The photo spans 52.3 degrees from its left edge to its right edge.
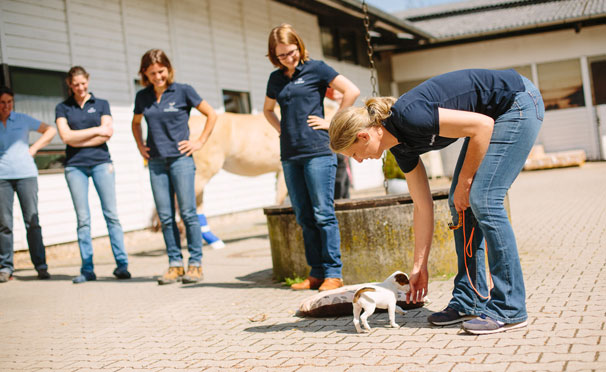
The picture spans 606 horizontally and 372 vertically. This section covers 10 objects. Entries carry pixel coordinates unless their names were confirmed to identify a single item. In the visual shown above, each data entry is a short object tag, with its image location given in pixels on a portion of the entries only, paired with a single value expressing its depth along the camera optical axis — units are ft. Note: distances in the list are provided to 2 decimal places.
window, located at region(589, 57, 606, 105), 72.23
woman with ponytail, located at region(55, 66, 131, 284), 21.43
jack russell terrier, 11.64
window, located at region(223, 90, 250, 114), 44.59
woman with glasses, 16.14
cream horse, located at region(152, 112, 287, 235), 29.58
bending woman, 10.30
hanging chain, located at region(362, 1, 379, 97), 18.24
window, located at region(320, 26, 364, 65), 63.46
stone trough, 16.38
